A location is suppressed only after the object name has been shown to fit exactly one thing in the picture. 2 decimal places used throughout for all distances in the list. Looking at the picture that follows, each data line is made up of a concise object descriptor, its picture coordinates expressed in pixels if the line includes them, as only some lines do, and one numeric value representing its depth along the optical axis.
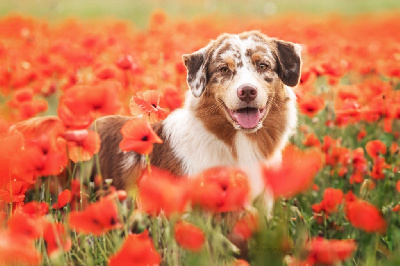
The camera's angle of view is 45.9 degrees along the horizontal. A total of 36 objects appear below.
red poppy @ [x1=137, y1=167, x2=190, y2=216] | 1.75
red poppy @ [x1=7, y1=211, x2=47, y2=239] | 1.84
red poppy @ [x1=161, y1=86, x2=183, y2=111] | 4.23
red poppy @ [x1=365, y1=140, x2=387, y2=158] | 3.75
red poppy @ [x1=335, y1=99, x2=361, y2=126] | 3.81
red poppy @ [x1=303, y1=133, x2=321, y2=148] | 4.32
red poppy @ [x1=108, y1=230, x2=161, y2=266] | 1.72
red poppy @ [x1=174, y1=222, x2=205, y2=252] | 1.86
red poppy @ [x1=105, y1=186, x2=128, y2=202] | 2.13
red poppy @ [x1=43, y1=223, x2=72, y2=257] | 1.99
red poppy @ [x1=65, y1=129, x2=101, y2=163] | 2.38
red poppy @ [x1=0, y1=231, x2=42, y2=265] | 1.54
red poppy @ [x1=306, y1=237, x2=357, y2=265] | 1.77
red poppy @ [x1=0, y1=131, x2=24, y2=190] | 2.31
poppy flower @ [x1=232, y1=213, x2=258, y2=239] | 1.93
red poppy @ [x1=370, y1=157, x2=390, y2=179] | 3.70
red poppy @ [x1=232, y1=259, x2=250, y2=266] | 2.08
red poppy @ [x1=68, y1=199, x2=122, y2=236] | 1.88
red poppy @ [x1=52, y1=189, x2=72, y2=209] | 2.67
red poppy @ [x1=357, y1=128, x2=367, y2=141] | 4.87
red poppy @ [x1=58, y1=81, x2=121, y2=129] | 2.25
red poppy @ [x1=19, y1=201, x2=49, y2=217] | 2.29
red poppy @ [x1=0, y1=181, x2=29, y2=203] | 2.53
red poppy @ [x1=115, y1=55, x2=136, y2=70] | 4.41
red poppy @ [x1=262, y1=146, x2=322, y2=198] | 1.64
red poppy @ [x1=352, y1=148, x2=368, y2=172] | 4.07
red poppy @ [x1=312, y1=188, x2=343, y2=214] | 3.20
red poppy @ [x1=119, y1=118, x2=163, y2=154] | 2.29
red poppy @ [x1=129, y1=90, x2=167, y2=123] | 2.77
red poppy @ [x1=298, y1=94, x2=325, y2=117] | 4.05
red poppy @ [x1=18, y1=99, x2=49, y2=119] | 3.84
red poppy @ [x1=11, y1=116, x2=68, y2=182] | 2.27
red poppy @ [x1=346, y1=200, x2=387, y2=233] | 1.88
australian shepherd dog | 3.76
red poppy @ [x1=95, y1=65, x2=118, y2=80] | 4.32
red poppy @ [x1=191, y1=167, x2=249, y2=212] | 1.87
